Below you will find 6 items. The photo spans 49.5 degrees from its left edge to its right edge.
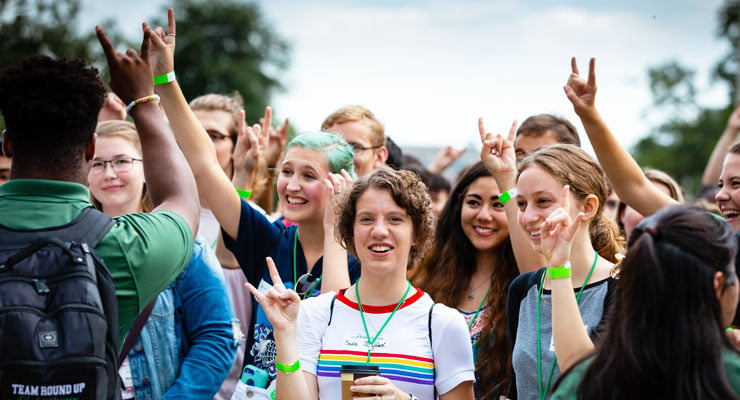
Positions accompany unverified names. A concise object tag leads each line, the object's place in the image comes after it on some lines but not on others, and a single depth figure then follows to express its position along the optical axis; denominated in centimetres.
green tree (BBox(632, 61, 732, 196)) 5088
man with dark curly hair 242
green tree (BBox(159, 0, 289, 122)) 4694
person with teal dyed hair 373
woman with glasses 334
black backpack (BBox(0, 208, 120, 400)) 220
